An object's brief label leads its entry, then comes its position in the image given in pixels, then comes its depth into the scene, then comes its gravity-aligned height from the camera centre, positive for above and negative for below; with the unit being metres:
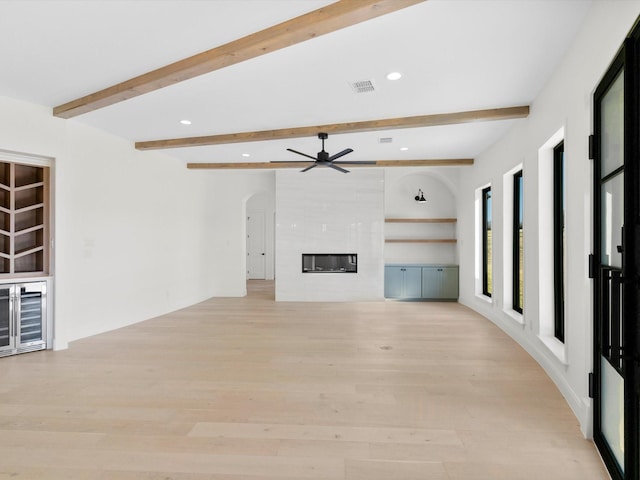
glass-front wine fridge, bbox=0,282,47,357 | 3.85 -0.81
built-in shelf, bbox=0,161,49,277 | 3.96 +0.28
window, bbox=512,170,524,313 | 4.64 +0.07
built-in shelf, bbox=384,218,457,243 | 7.54 +0.49
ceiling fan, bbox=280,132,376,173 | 4.65 +1.18
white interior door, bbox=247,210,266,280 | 10.99 -0.03
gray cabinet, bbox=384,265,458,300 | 7.31 -0.78
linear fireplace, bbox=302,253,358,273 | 7.46 -0.38
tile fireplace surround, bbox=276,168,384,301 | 7.38 +0.31
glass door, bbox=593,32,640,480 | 1.62 -0.11
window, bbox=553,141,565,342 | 3.42 +0.03
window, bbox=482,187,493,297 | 6.03 +0.02
